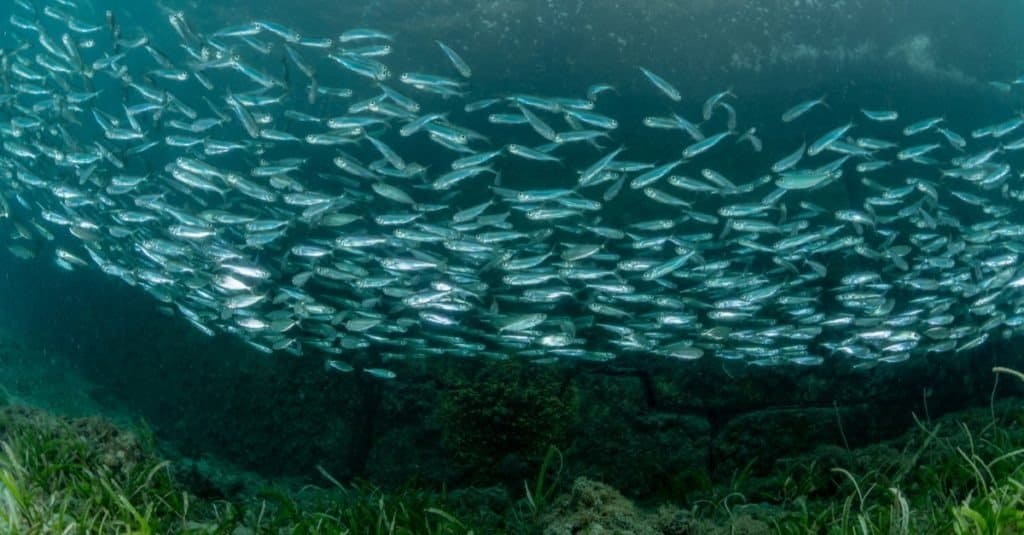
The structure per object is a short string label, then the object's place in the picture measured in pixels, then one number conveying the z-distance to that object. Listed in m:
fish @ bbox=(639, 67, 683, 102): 6.91
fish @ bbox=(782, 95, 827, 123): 7.30
